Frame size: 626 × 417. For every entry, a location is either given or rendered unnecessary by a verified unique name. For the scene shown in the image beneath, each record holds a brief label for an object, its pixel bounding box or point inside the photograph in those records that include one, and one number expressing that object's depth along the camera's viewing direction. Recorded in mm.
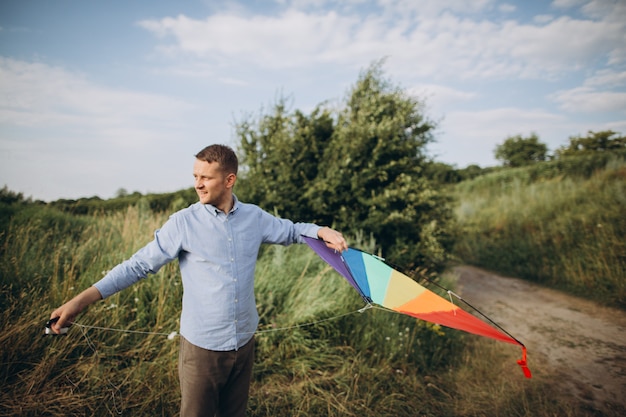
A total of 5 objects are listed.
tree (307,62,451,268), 6328
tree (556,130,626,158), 18344
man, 1876
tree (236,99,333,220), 6574
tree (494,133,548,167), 27459
